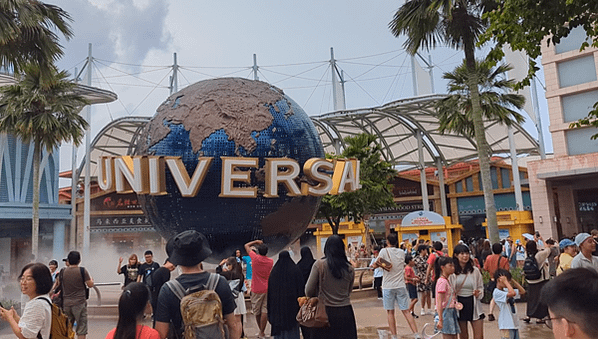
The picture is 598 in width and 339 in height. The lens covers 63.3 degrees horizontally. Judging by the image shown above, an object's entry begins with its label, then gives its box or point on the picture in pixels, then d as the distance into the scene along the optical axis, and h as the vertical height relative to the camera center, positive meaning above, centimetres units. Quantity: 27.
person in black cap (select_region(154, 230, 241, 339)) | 338 -34
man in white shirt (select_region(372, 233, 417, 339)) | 754 -94
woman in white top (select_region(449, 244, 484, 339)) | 588 -85
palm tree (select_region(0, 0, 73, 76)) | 1017 +470
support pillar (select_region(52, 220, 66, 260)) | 3050 +14
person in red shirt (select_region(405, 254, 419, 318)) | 947 -108
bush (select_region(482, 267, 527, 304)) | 1120 -149
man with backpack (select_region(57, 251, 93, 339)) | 634 -58
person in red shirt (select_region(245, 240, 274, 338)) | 708 -75
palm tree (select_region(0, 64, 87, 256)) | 1756 +479
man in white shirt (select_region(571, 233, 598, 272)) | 560 -47
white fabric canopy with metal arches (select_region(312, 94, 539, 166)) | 3331 +708
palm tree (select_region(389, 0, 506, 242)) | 1385 +563
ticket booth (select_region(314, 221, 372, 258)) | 2948 -45
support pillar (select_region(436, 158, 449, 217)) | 3925 +288
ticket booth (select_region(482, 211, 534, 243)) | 2828 -33
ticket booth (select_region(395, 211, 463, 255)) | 2655 -28
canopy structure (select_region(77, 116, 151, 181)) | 3176 +771
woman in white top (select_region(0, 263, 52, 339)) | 359 -48
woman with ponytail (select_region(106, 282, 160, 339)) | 294 -49
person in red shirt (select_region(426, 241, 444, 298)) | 861 -62
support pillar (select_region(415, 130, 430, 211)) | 3581 +385
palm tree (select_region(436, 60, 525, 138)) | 1739 +444
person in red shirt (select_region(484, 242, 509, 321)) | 733 -67
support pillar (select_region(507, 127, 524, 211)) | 2911 +262
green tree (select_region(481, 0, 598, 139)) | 663 +272
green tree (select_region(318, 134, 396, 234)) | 2397 +177
